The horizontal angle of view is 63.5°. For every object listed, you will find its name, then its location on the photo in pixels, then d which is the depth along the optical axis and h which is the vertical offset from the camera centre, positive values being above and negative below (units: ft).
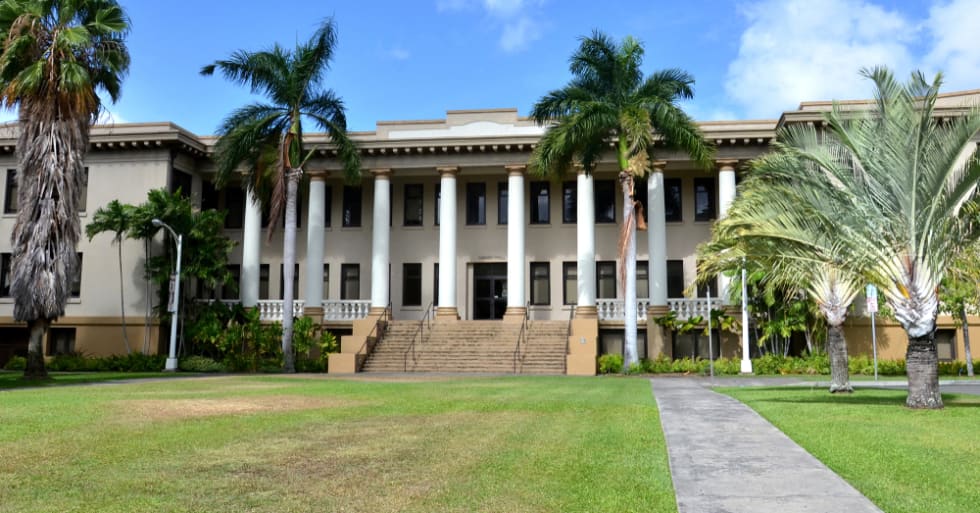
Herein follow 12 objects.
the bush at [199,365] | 104.53 -5.03
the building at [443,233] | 111.75 +14.33
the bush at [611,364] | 97.81 -4.60
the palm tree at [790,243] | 48.34 +5.42
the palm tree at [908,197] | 42.98 +7.32
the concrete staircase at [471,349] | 99.86 -2.86
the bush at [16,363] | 108.88 -4.98
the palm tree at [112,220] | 105.60 +14.22
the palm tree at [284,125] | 99.14 +25.93
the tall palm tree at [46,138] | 76.59 +18.74
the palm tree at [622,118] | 90.48 +24.01
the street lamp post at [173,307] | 101.09 +2.52
